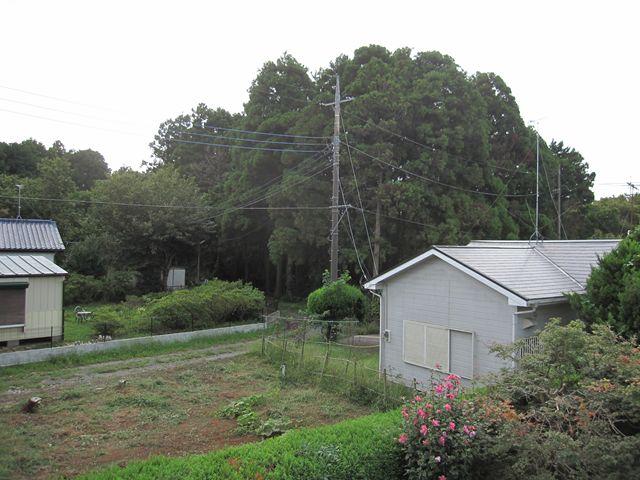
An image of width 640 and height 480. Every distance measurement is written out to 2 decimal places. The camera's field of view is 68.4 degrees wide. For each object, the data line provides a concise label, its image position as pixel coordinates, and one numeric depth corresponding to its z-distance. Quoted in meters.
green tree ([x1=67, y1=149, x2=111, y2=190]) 46.53
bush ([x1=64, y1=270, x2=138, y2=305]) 26.14
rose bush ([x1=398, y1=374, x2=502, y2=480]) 5.02
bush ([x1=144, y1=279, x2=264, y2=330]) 17.84
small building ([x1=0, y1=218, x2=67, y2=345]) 14.77
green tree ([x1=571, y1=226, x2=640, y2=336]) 8.38
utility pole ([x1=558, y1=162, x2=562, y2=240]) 28.02
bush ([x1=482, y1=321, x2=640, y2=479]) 4.58
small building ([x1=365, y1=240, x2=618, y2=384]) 10.13
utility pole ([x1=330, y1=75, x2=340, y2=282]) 18.81
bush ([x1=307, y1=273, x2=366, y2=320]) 17.98
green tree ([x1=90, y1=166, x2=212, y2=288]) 26.91
